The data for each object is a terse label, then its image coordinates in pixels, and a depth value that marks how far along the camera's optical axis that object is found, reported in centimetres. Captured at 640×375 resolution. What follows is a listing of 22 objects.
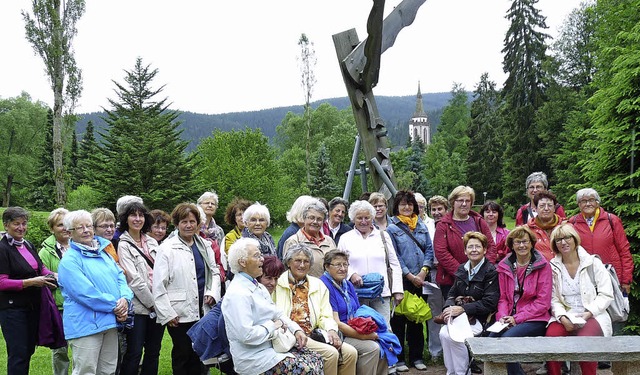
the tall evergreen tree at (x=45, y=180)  4032
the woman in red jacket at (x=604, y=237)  582
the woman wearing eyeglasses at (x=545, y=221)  572
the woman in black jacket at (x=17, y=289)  477
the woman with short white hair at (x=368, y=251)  569
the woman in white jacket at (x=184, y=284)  489
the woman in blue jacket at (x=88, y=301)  435
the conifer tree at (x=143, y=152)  2603
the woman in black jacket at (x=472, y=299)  544
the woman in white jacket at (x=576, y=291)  519
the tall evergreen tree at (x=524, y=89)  3297
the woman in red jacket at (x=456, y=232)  605
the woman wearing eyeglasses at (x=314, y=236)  539
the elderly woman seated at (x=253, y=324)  426
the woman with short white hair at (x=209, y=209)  626
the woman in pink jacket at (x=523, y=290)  523
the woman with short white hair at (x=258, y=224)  546
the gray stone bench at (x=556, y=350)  430
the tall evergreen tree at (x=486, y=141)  4019
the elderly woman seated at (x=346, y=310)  503
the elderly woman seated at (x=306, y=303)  479
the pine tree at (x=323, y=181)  3866
